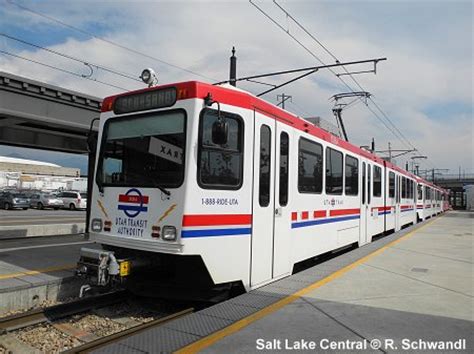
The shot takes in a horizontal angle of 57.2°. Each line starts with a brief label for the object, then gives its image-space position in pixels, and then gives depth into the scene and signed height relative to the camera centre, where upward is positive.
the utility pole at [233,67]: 13.62 +4.10
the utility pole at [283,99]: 16.27 +3.80
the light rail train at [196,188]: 5.62 +0.11
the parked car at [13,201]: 34.03 -0.64
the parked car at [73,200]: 36.94 -0.52
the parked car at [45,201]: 36.91 -0.66
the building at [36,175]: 66.00 +2.92
